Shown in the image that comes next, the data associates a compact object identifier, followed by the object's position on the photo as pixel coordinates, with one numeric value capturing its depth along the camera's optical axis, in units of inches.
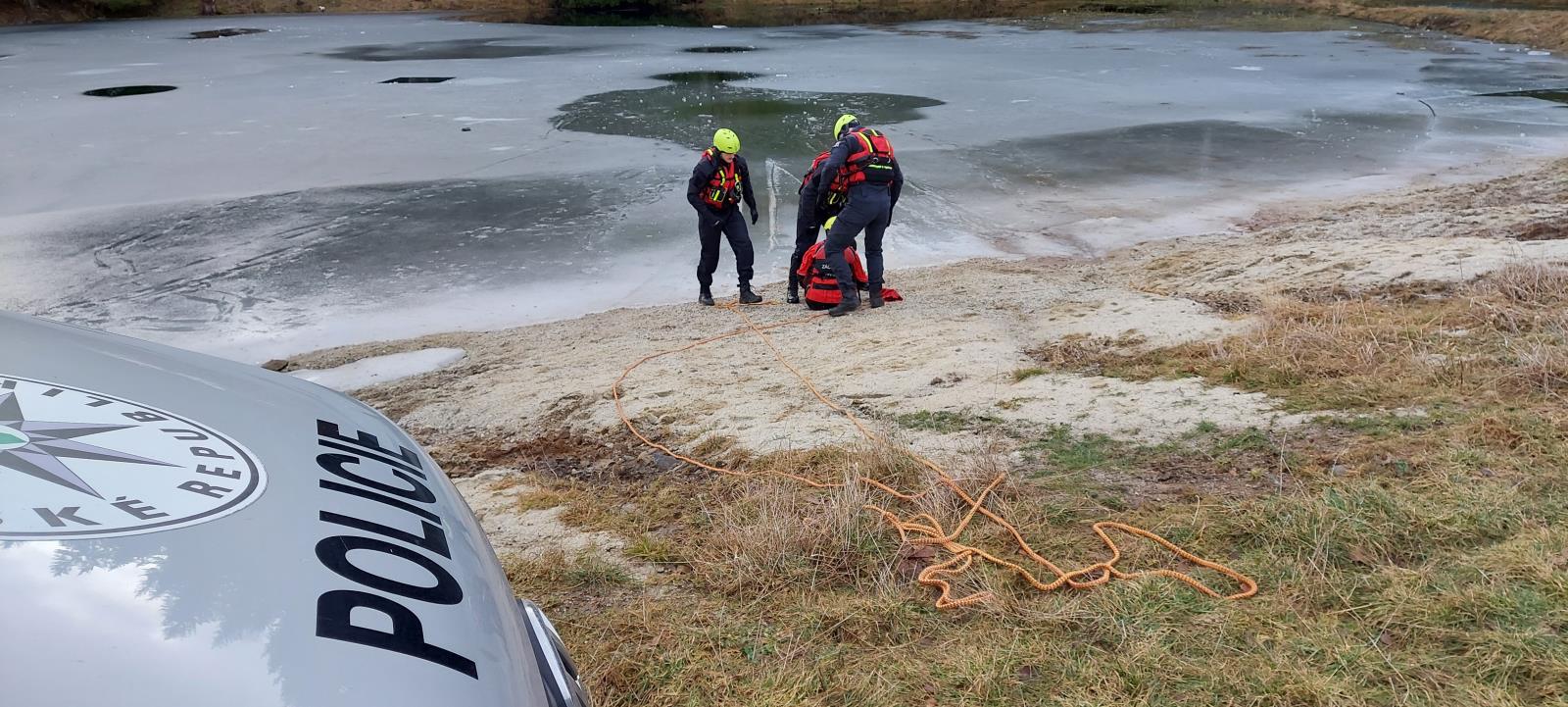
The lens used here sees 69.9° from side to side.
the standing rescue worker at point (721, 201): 316.5
